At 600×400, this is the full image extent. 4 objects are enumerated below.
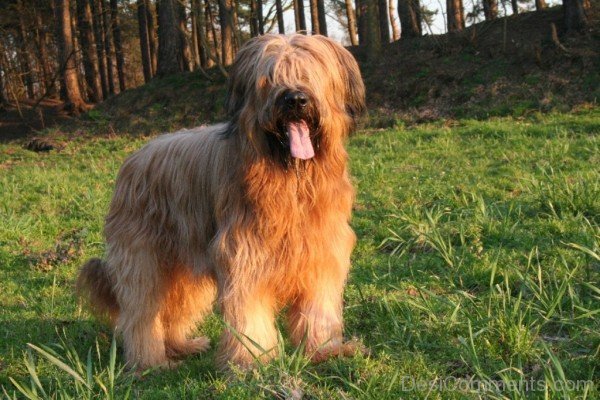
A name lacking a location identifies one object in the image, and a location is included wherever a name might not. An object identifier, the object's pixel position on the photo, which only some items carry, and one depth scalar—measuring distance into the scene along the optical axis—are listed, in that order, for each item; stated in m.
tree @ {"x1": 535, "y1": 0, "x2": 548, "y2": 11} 19.97
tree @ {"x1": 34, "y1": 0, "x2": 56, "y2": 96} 27.48
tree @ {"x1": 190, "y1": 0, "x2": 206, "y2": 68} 26.81
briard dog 3.29
